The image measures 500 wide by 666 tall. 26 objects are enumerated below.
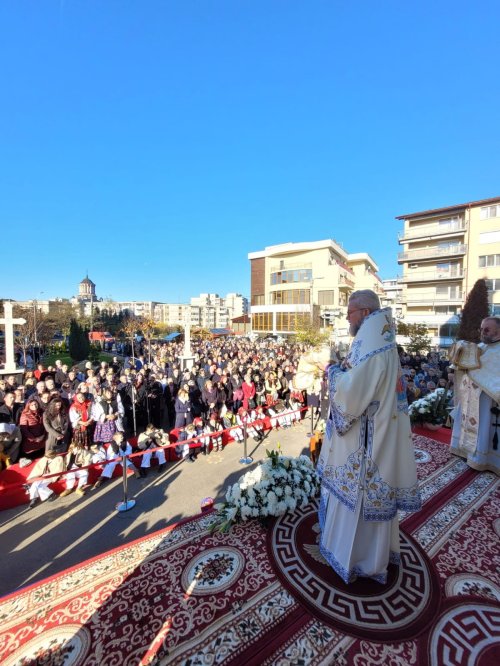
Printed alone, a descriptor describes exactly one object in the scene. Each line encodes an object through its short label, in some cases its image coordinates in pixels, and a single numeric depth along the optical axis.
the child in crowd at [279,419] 8.95
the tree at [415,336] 23.90
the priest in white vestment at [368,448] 2.29
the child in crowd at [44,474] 5.12
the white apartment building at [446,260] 26.42
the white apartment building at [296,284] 40.09
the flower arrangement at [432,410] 6.79
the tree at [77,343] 25.52
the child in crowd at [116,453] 5.86
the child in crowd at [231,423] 8.09
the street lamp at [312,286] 39.07
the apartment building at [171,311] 123.50
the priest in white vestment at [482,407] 4.32
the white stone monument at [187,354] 14.55
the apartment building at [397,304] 31.08
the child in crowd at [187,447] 6.88
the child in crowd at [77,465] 5.49
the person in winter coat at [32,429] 5.97
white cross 10.12
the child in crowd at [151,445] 6.21
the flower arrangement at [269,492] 3.54
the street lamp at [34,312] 23.82
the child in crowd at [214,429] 7.42
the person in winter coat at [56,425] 5.91
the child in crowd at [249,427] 8.21
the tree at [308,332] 29.99
